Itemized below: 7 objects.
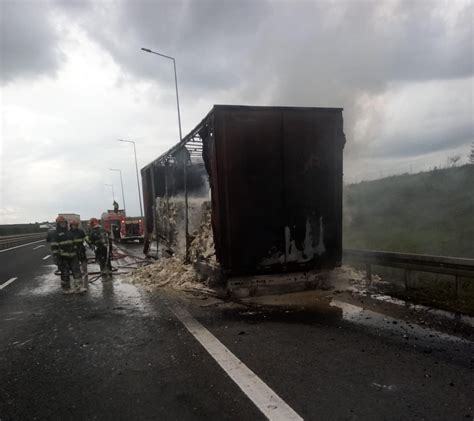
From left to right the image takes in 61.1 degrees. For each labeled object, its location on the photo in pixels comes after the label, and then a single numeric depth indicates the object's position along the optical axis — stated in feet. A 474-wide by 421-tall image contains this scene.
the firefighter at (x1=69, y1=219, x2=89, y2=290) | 28.99
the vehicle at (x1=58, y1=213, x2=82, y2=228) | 119.53
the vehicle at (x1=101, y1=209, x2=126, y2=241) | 83.76
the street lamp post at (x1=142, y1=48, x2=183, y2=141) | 61.57
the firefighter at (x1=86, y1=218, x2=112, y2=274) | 33.81
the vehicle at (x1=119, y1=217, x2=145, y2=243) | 83.56
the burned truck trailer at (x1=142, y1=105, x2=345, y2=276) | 21.26
